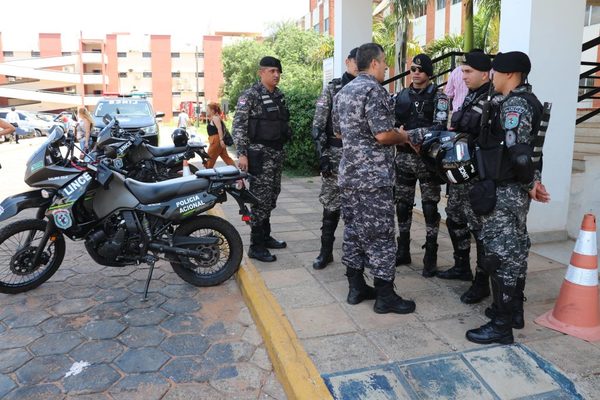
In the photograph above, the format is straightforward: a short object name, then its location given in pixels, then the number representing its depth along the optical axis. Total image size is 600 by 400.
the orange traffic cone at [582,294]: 3.10
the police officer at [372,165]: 3.22
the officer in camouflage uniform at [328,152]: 4.29
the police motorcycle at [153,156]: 6.66
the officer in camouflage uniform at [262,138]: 4.52
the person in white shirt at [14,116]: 23.08
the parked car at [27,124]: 26.19
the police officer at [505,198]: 2.86
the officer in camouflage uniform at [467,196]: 3.43
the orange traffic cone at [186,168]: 7.18
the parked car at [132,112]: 12.45
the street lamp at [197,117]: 33.95
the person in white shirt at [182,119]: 16.66
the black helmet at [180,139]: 7.59
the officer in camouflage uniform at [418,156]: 4.11
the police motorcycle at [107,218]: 3.96
